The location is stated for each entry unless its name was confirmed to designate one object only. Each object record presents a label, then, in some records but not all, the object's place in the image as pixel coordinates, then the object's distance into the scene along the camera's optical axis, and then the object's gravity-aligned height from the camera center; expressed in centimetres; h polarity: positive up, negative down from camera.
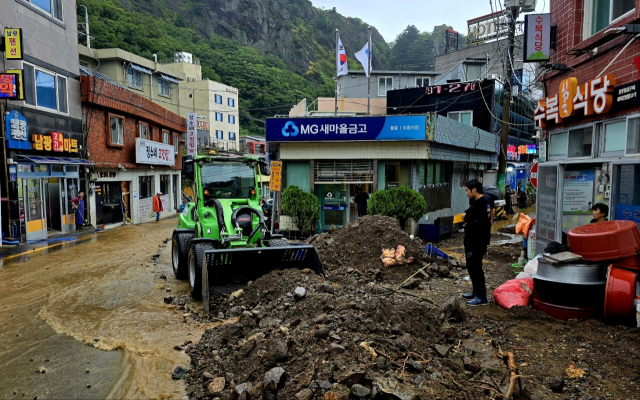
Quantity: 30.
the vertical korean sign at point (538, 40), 836 +274
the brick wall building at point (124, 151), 1823 +116
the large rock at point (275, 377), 372 -187
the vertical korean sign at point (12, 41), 1310 +423
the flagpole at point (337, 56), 1831 +525
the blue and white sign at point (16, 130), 1327 +142
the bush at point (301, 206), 1424 -112
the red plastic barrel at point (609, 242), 520 -87
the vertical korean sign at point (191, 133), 2775 +278
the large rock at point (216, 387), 403 -212
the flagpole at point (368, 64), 1869 +499
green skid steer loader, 720 -123
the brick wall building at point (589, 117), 635 +102
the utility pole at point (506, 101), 1491 +282
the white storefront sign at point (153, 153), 2150 +120
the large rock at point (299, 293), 590 -173
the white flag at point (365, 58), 1853 +525
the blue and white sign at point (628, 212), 634 -60
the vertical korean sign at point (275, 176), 1292 -7
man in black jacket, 627 -103
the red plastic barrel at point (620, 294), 491 -144
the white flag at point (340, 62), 1839 +502
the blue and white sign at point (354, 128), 1428 +161
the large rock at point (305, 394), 346 -187
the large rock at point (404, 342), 411 -170
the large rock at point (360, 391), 332 -177
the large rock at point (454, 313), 544 -185
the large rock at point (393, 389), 325 -174
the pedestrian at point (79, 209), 1661 -147
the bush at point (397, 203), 1374 -99
